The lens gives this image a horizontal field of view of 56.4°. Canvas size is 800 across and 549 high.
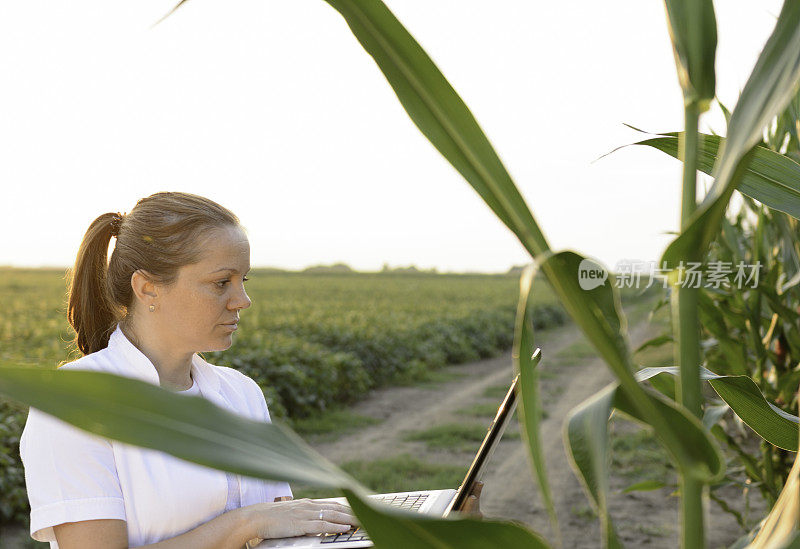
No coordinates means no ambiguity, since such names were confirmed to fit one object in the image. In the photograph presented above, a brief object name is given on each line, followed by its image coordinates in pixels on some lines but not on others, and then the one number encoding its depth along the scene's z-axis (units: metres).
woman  1.33
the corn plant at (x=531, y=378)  0.36
